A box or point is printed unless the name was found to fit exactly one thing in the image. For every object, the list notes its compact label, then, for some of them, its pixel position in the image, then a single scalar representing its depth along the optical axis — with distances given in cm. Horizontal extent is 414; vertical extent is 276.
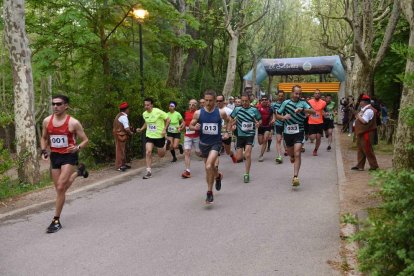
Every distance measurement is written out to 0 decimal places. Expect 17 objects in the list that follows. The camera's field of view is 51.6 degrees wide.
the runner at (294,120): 902
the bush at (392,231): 330
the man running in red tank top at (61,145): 650
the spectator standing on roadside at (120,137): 1168
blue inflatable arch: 2636
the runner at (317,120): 1385
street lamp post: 1241
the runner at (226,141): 1192
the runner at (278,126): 1229
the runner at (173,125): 1225
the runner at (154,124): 1092
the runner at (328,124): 1532
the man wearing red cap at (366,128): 1031
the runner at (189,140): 1050
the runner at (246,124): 965
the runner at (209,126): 791
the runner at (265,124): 1316
